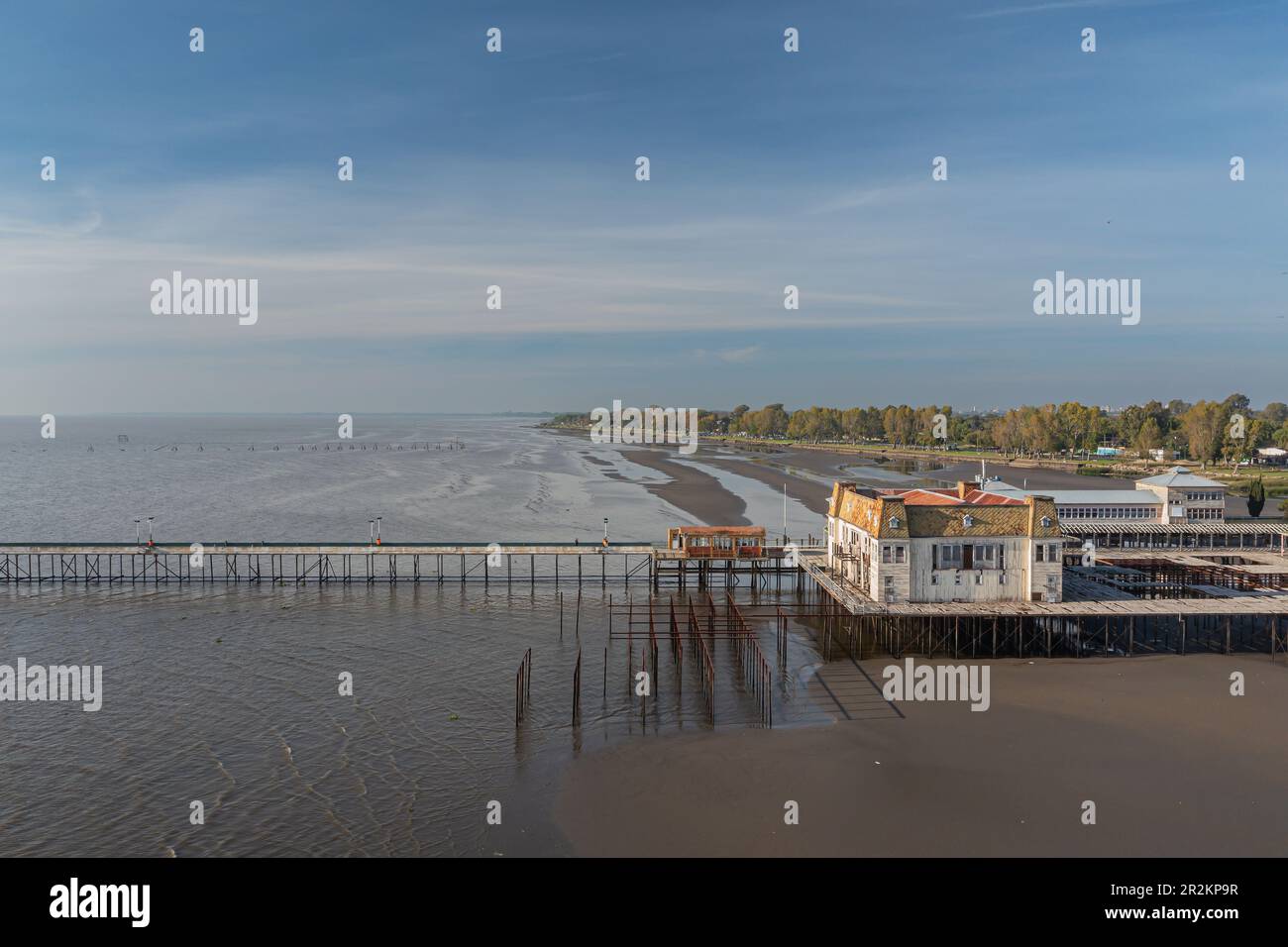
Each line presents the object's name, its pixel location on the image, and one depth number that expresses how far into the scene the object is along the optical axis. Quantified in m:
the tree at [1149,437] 170.12
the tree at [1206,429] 151.50
